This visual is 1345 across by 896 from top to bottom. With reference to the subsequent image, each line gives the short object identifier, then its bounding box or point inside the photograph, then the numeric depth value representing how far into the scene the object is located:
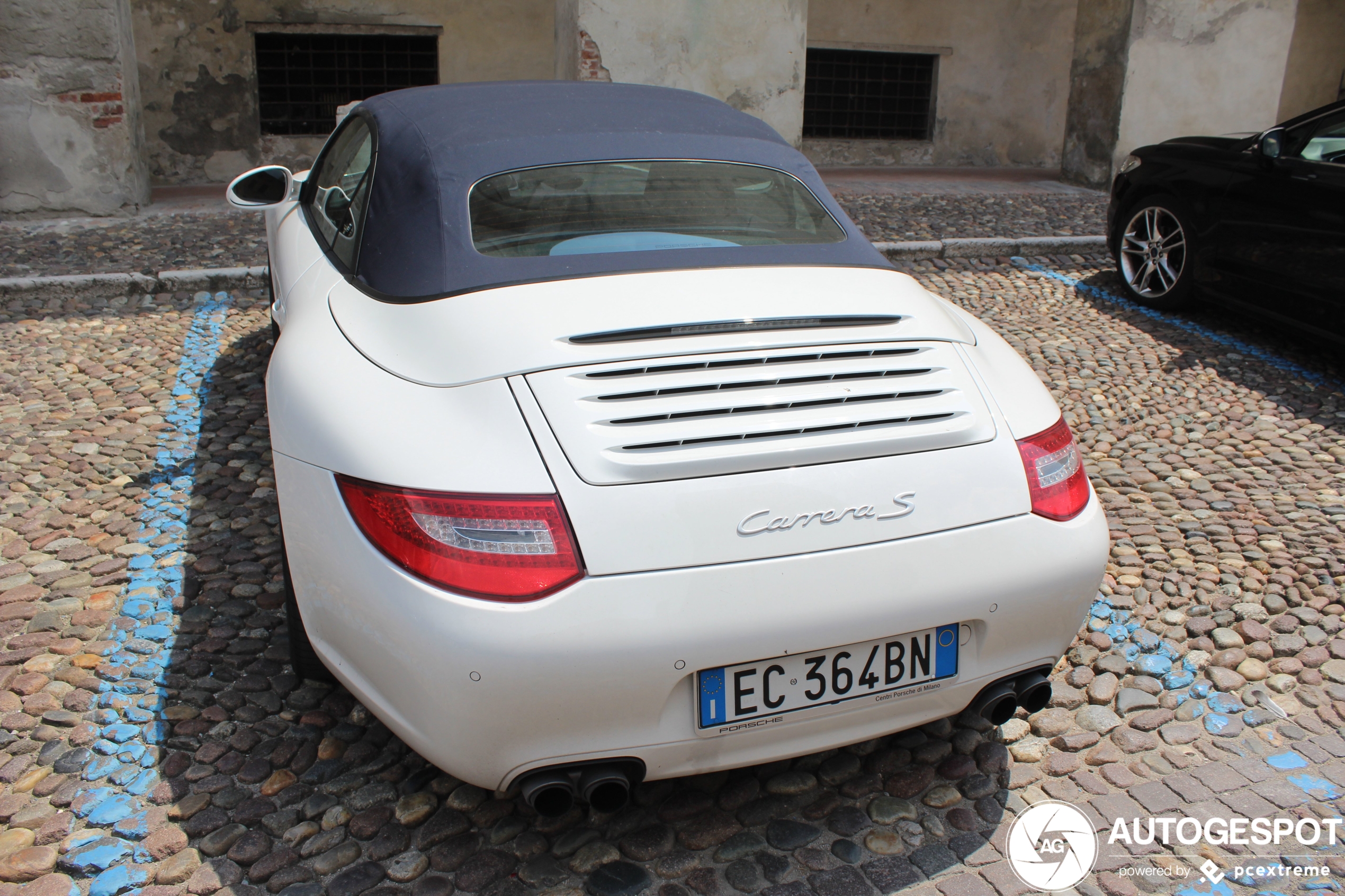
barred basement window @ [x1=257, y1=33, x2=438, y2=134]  11.33
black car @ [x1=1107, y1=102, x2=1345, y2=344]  5.11
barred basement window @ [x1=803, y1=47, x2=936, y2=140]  13.05
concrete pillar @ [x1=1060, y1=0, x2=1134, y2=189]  10.14
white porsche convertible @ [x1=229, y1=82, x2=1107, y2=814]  1.84
